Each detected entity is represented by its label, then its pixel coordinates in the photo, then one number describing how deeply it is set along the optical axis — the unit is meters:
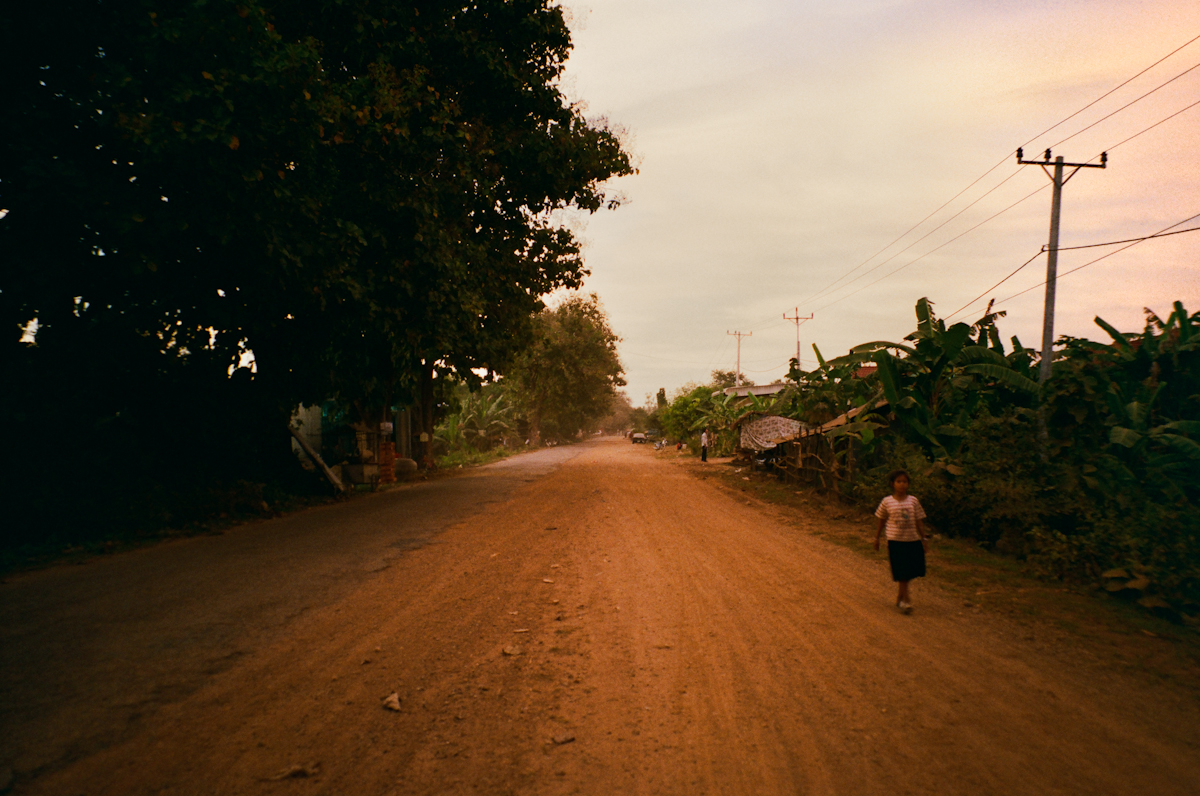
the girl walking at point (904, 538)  6.38
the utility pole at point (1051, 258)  15.06
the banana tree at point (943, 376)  11.83
